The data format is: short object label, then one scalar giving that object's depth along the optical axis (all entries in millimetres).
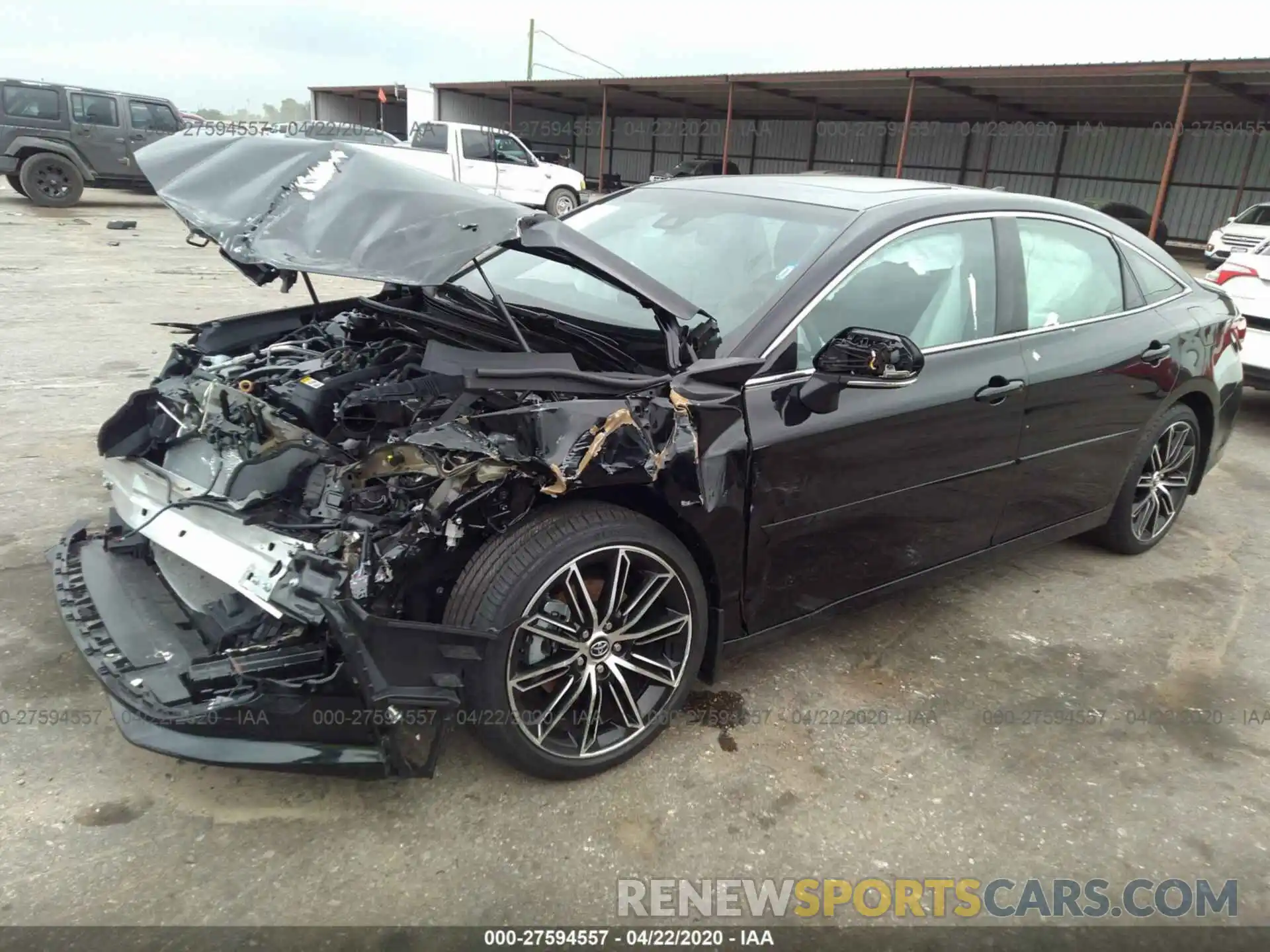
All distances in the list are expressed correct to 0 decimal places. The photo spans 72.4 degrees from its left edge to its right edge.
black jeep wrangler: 15000
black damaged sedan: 2207
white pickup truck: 16109
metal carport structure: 16312
